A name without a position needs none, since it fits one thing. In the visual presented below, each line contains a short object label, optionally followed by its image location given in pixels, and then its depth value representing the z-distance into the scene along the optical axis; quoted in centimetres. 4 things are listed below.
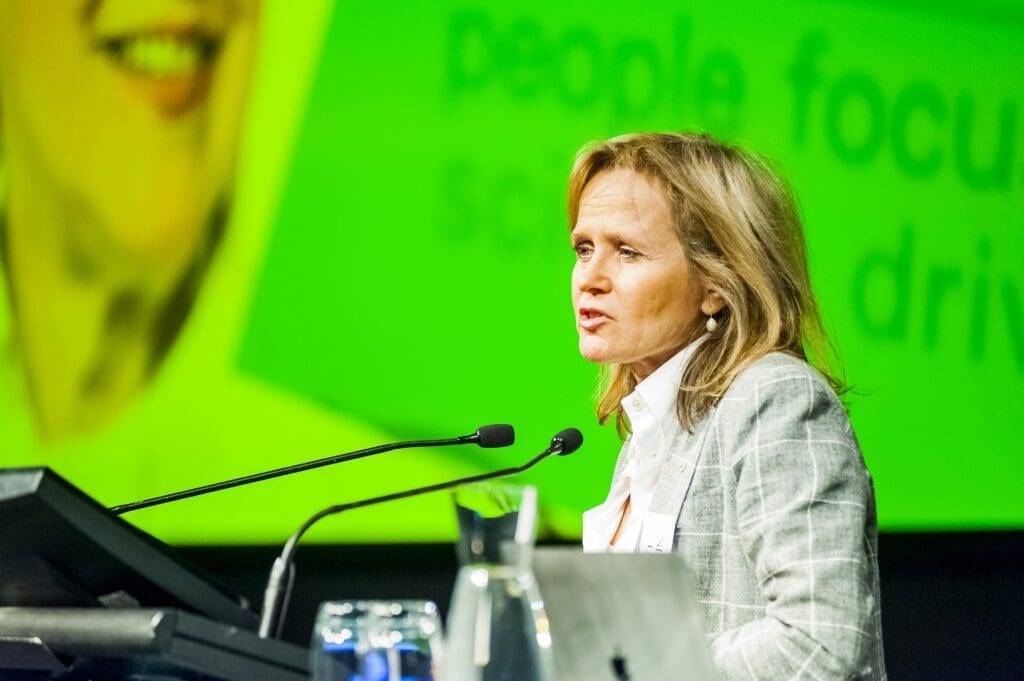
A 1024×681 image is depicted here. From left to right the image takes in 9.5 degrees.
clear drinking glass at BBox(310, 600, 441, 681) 513
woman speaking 540
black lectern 516
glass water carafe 512
